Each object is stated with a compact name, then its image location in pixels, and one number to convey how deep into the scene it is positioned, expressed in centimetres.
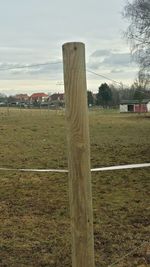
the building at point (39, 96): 6837
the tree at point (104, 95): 6139
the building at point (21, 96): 5566
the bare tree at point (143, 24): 1806
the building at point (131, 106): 5702
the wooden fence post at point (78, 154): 154
